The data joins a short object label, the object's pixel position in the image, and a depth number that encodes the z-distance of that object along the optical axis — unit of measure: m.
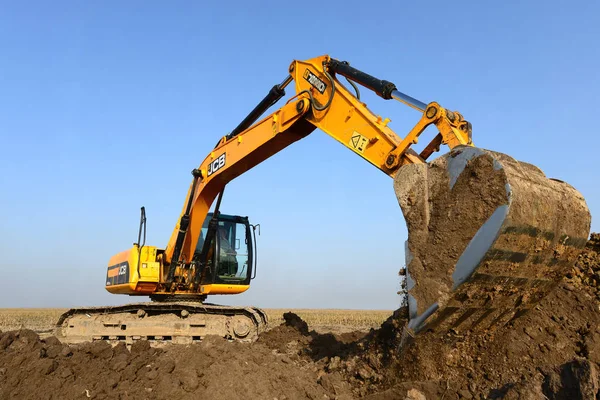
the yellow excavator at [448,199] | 4.97
